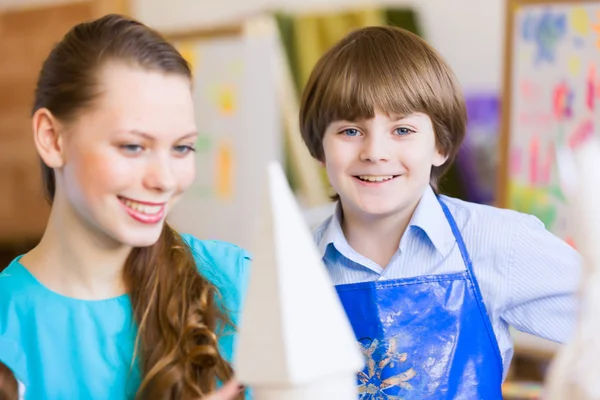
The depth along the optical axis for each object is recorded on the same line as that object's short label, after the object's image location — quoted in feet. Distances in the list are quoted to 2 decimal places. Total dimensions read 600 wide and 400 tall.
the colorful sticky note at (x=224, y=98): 12.23
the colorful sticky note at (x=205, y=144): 12.50
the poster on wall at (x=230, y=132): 11.81
